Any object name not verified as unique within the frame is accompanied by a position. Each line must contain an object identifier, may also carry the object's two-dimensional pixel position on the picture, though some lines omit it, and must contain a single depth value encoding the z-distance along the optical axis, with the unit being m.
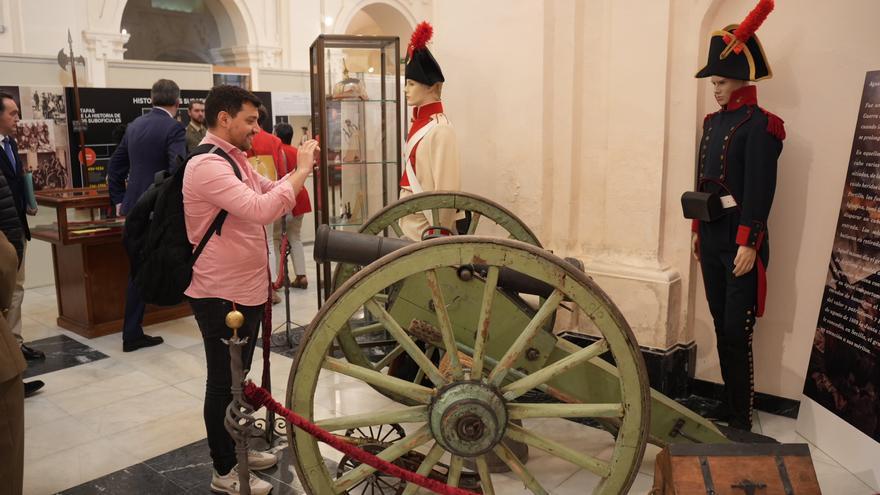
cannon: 2.40
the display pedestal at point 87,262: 5.43
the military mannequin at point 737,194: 3.55
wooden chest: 2.58
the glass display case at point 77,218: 5.31
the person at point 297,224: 6.89
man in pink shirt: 2.82
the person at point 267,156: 5.94
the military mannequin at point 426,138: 4.02
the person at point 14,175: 4.61
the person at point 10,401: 2.52
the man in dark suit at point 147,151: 5.32
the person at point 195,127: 6.47
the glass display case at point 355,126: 5.04
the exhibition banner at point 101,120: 7.42
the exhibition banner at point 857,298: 3.28
